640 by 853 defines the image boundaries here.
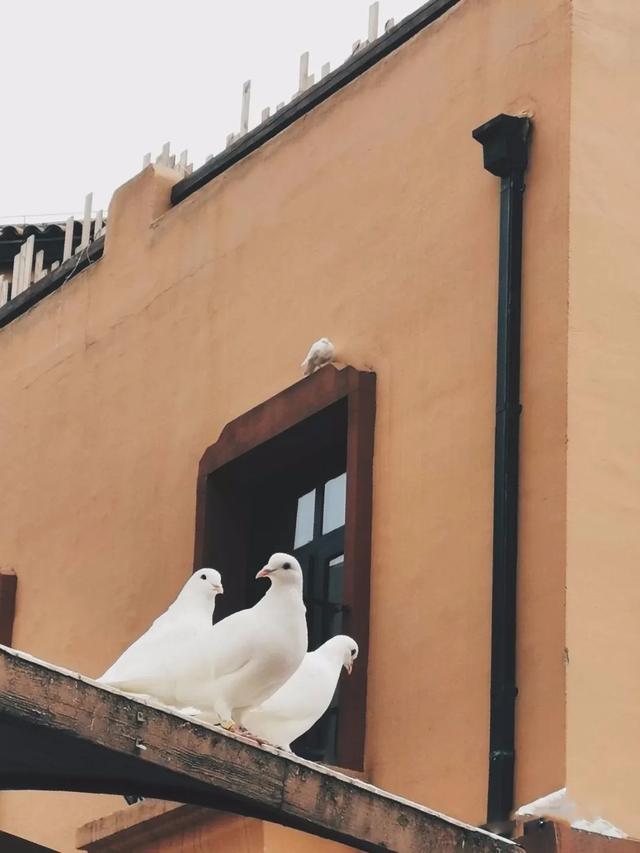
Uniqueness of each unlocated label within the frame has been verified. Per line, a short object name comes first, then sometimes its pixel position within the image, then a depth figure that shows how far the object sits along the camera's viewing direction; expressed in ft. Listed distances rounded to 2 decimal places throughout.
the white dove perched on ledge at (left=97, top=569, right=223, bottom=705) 25.46
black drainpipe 27.25
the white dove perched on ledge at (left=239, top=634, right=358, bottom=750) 26.99
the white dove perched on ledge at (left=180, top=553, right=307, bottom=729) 24.80
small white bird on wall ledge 33.24
